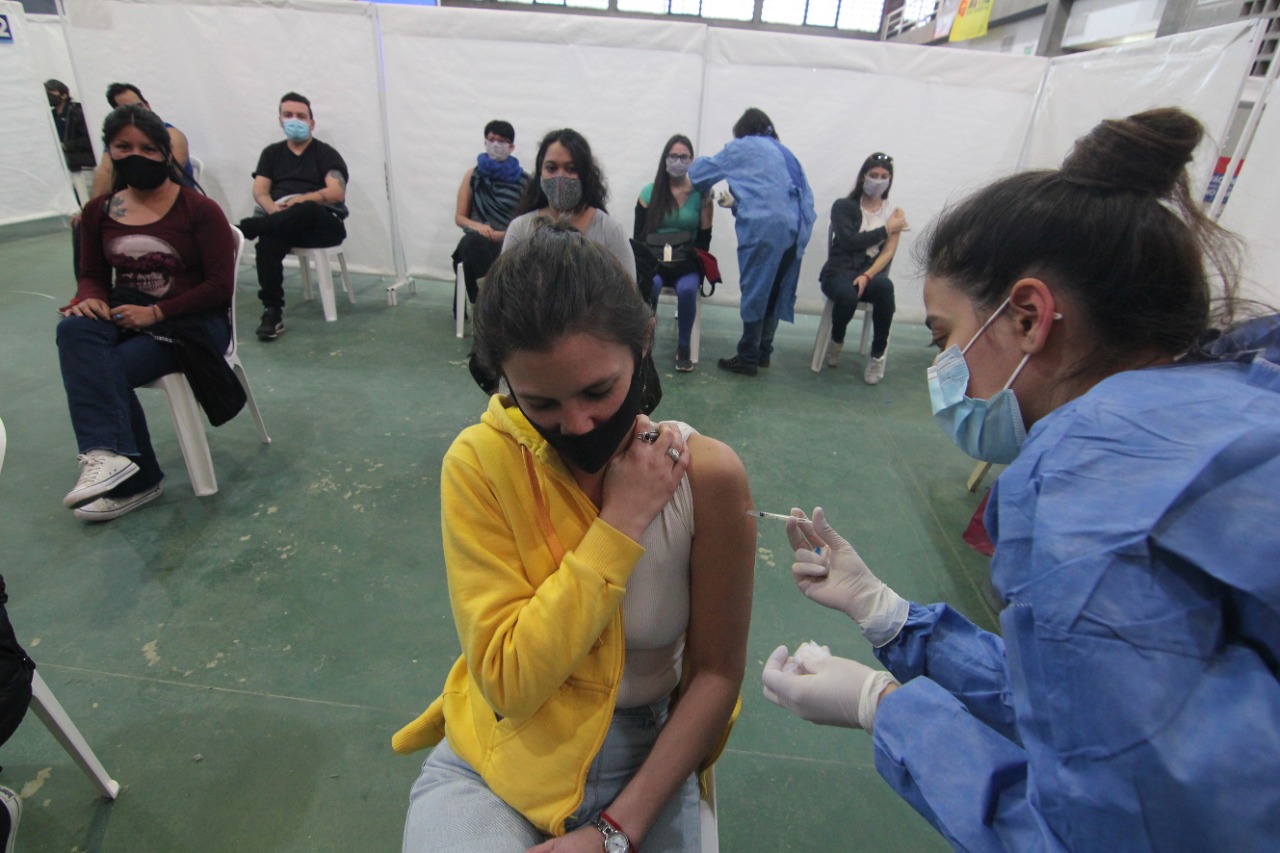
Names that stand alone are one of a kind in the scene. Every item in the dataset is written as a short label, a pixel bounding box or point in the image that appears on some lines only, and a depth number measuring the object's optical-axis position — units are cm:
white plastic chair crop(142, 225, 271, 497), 231
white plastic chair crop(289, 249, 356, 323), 425
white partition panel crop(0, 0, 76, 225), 586
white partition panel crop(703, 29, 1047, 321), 432
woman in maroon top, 209
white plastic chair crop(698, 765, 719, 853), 97
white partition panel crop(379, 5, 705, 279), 433
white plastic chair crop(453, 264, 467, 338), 425
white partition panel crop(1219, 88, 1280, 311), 212
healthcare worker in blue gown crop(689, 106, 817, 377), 377
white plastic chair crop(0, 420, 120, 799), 119
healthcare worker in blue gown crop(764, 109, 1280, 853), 49
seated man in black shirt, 402
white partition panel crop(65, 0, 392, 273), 443
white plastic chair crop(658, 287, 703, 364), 399
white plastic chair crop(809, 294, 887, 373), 414
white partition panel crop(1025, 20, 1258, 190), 297
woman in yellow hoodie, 83
